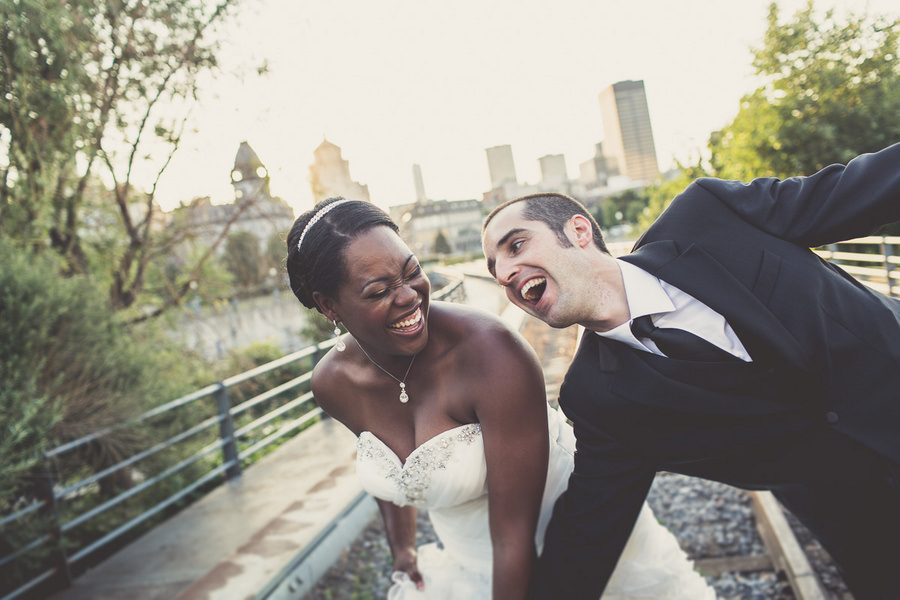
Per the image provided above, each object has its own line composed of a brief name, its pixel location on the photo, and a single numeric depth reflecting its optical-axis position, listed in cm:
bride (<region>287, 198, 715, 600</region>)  206
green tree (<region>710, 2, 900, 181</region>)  1077
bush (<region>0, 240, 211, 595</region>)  411
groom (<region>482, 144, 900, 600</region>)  171
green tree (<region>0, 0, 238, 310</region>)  555
